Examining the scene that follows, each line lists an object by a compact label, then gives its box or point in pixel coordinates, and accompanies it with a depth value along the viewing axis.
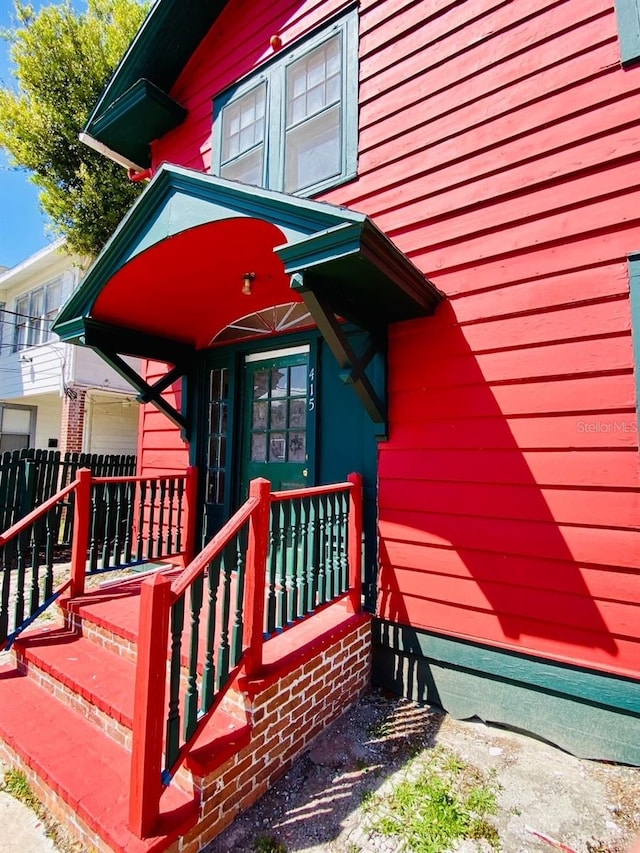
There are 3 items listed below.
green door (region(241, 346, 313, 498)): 4.14
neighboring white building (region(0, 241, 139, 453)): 9.88
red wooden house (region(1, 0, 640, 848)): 2.54
